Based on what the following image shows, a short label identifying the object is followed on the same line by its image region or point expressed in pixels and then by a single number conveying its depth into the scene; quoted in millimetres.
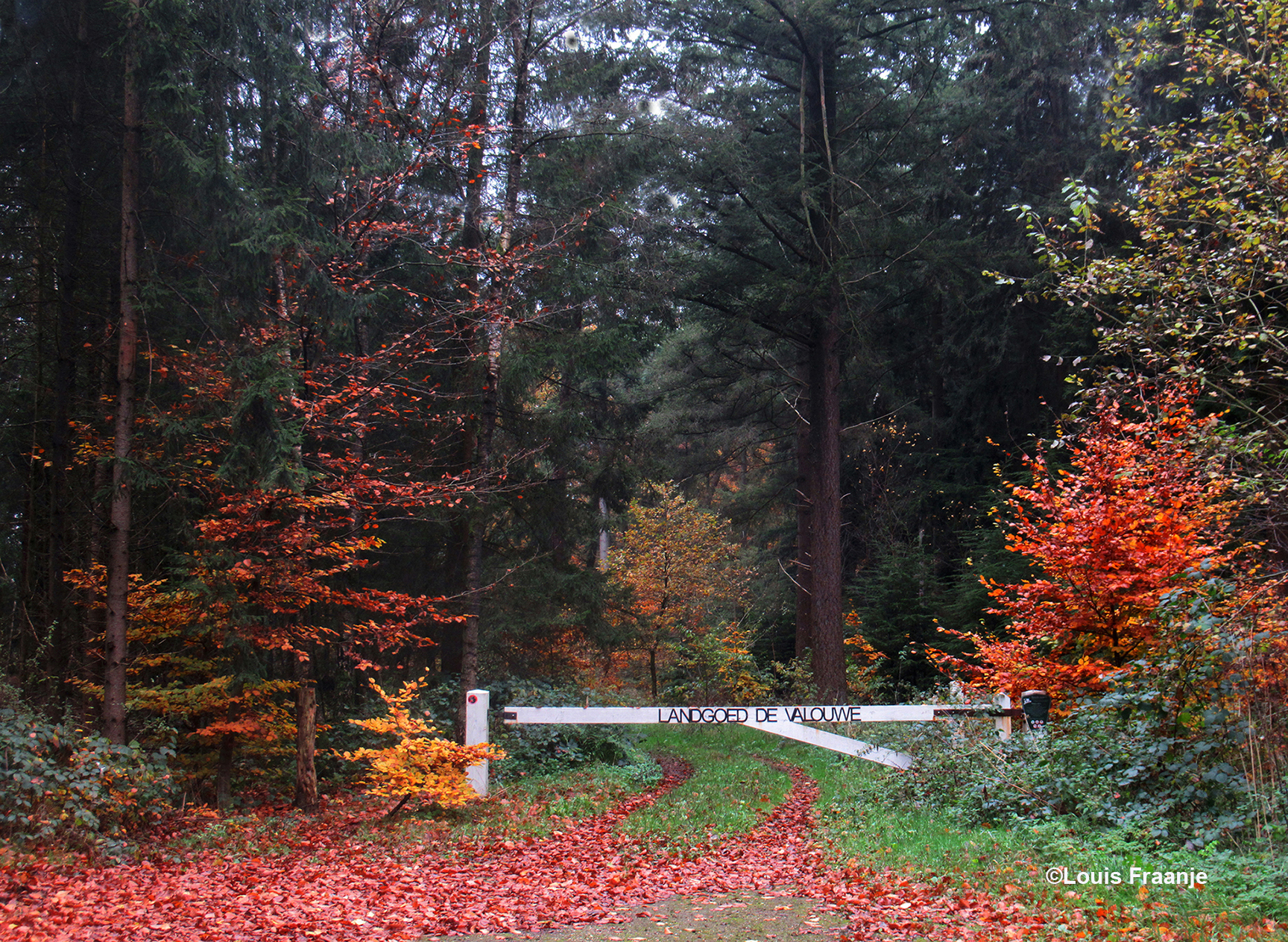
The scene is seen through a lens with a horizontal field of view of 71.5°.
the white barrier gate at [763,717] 9305
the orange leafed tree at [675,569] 25188
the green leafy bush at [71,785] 6945
